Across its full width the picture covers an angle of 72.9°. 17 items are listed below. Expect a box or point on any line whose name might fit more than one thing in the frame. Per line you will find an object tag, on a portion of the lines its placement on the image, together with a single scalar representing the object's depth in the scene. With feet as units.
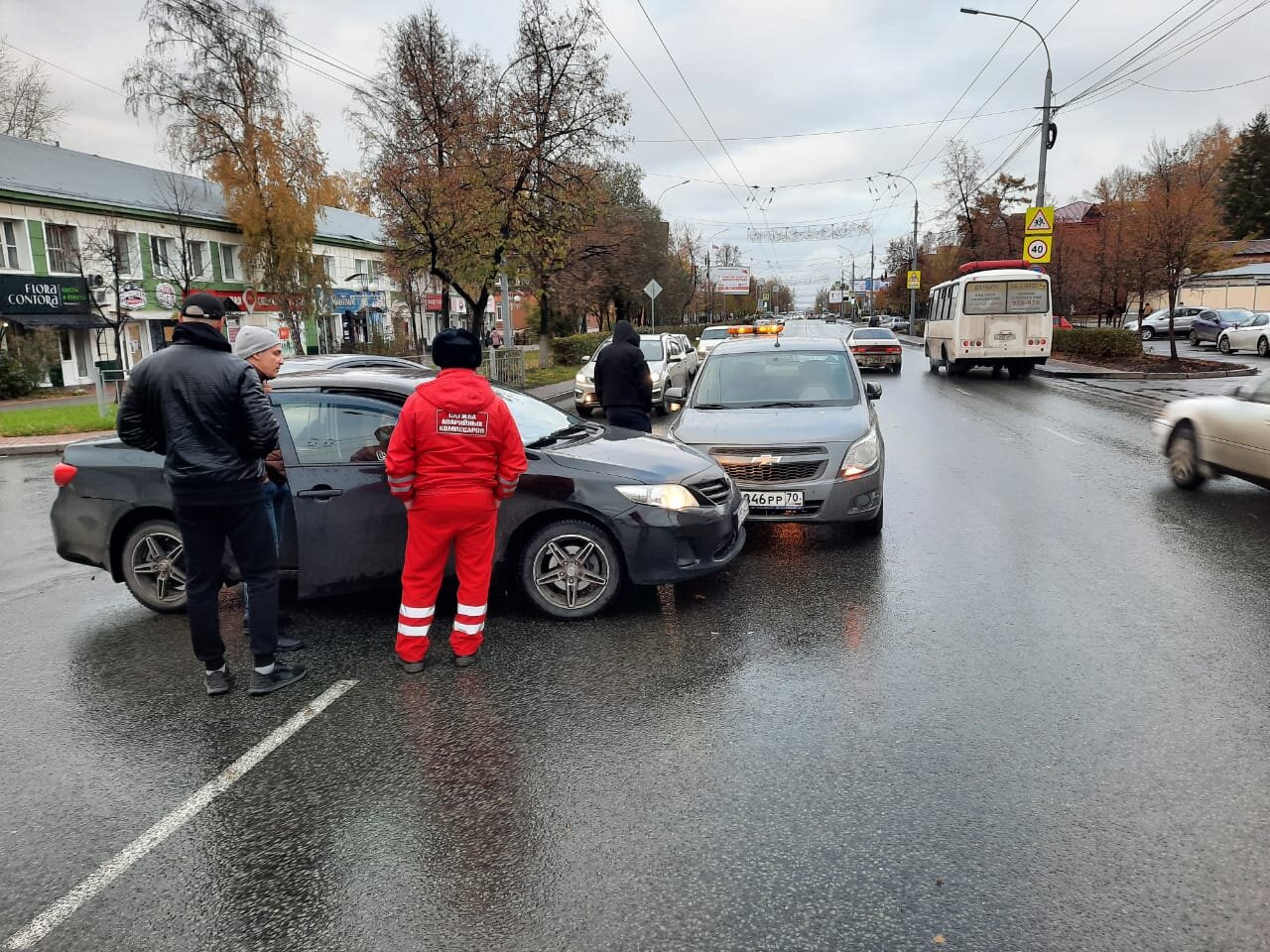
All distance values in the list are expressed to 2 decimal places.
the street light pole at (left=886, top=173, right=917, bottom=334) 198.80
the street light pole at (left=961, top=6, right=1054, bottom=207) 83.76
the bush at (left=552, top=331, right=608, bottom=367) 115.44
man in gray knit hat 15.25
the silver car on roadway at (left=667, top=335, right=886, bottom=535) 21.56
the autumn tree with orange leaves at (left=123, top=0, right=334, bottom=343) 109.91
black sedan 16.53
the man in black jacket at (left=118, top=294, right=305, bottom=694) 13.26
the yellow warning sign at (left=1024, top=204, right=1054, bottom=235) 86.35
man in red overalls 14.24
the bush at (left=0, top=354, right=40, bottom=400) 83.41
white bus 76.13
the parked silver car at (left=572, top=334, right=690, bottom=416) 55.57
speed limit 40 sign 86.69
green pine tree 249.75
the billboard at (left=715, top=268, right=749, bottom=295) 280.49
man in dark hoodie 29.99
